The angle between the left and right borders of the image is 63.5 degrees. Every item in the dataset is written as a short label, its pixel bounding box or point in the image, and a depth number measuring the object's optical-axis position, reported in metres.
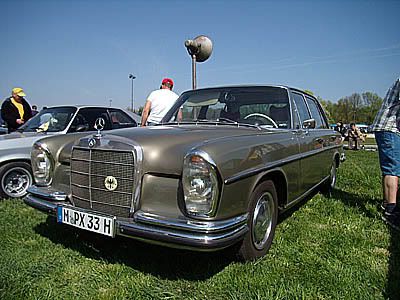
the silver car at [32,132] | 4.79
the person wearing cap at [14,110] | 6.59
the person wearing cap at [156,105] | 5.73
